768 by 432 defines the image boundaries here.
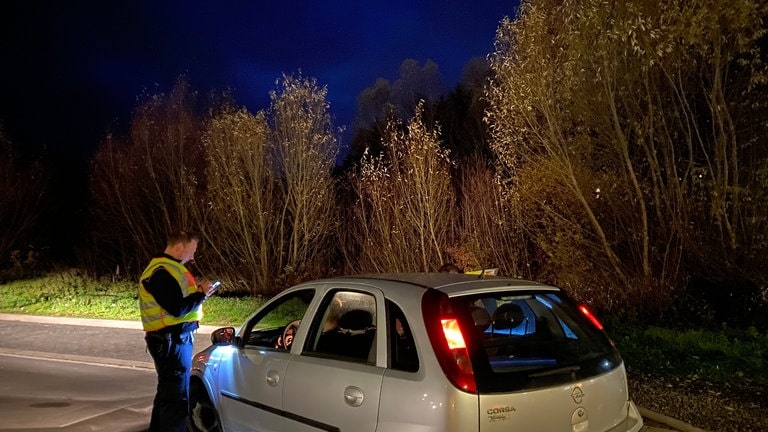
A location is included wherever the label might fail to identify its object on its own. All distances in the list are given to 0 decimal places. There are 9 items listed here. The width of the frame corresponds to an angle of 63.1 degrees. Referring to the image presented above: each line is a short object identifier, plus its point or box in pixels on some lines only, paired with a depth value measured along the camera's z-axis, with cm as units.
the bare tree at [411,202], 1534
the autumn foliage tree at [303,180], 1794
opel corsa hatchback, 312
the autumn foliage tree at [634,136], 963
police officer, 504
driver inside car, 470
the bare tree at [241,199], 1827
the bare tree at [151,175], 2161
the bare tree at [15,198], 2697
